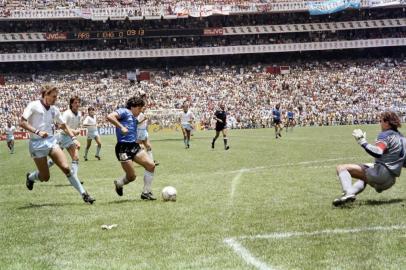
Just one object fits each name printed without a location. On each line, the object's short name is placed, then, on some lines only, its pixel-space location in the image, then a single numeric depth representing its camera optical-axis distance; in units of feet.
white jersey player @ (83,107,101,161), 75.41
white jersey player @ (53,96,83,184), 48.39
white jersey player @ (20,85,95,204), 35.09
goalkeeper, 29.91
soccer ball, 35.14
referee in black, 89.50
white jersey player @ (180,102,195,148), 91.50
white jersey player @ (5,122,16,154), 109.29
